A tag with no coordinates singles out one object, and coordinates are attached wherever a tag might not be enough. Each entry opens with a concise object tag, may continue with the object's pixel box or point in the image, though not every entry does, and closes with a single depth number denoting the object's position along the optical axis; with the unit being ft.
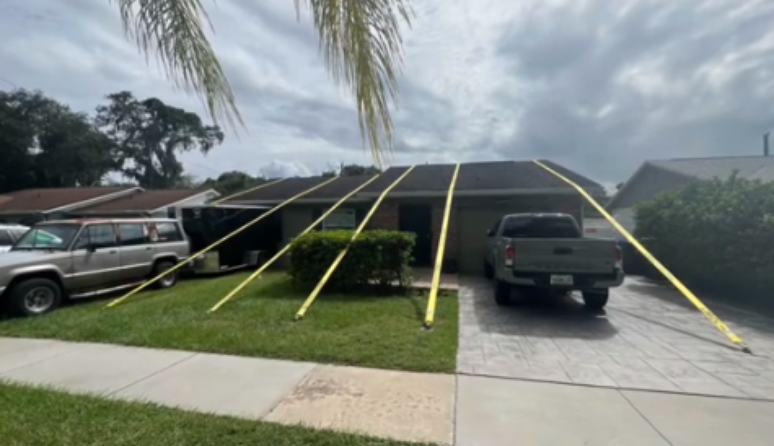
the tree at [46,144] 117.50
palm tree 6.57
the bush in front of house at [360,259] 29.37
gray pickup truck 22.98
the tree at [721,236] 25.89
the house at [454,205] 42.52
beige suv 24.48
